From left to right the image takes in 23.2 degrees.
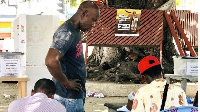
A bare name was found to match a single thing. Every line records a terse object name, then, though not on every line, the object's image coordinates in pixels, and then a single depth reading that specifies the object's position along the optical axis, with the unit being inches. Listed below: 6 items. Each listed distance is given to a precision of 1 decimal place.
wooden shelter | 433.4
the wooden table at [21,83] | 211.0
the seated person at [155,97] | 157.9
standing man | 156.7
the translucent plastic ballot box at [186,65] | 299.4
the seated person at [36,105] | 137.0
